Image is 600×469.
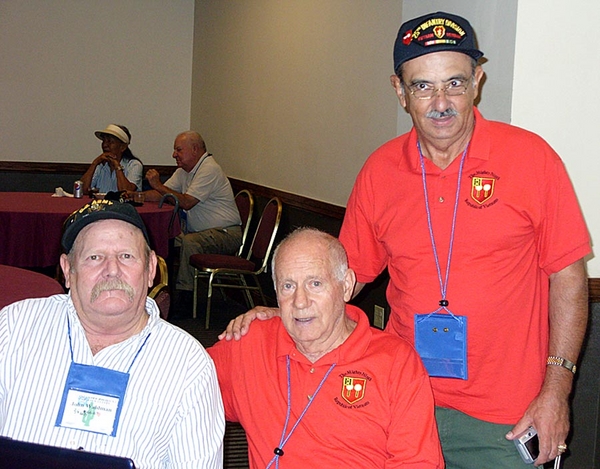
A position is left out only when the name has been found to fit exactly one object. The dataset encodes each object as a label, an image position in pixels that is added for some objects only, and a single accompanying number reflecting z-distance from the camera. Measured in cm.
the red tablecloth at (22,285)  275
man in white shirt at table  652
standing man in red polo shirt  198
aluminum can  621
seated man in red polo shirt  187
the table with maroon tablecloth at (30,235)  525
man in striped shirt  173
